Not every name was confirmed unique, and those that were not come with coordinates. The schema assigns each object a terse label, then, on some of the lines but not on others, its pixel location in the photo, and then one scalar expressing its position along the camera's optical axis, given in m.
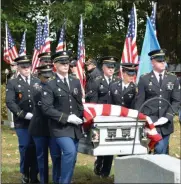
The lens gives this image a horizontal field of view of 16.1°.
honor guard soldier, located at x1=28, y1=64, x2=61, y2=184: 9.31
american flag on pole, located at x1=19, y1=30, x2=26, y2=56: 20.33
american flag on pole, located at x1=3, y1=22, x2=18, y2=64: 21.56
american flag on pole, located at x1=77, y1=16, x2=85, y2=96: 14.80
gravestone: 4.44
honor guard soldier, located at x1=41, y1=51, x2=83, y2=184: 8.49
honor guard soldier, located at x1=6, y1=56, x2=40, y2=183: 10.14
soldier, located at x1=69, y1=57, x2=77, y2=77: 13.49
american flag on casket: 8.43
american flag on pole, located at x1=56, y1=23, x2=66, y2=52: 15.90
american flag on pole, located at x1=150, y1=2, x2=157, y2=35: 14.10
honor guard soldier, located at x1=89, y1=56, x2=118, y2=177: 10.72
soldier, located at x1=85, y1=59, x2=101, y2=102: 12.09
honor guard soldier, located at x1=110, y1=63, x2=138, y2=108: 10.18
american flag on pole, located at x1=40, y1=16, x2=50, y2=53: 16.78
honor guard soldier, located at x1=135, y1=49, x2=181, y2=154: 9.19
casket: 8.09
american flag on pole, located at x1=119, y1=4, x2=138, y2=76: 13.64
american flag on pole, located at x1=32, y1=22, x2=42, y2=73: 17.66
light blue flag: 11.66
